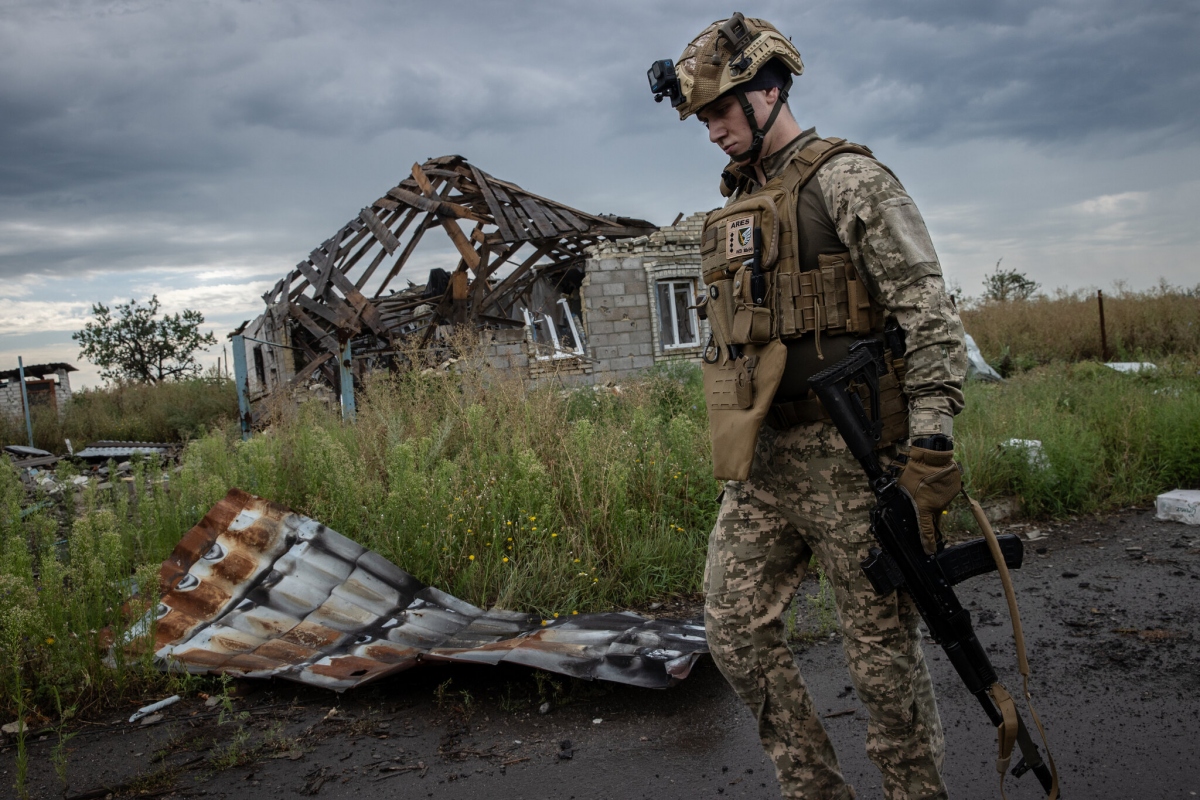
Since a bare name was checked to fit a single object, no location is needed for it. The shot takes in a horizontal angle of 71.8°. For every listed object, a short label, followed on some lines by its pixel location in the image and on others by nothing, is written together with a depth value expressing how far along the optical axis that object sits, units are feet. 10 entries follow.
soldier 6.66
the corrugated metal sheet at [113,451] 40.45
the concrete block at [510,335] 49.16
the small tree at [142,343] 78.64
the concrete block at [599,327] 50.78
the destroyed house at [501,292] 46.34
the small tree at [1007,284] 76.49
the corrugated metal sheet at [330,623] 11.27
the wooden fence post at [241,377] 33.60
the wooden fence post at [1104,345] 42.35
